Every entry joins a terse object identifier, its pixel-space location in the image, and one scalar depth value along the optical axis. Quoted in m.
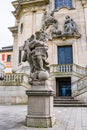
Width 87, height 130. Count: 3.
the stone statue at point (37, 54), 5.82
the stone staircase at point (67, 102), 11.55
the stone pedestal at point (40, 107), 5.27
